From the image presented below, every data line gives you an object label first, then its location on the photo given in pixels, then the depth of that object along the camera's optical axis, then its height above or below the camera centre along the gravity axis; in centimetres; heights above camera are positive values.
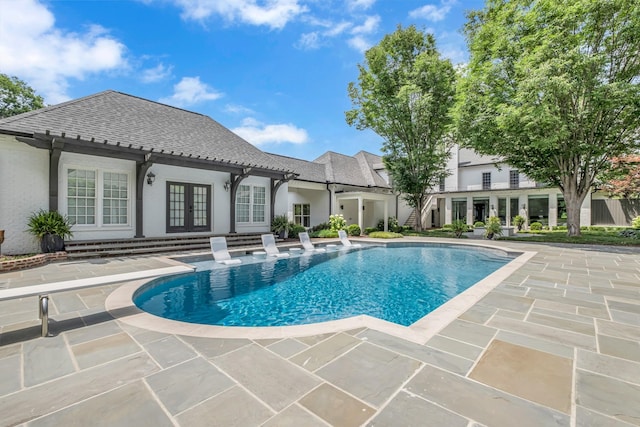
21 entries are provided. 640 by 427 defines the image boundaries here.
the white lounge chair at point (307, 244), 1216 -142
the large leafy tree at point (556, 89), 1143 +533
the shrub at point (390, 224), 2098 -93
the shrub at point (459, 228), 1720 -99
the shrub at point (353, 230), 1768 -117
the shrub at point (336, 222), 1706 -68
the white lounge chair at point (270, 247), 1070 -138
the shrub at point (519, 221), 2320 -75
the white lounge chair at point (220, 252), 916 -134
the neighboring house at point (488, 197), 2270 +127
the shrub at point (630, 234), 1463 -116
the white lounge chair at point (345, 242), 1395 -153
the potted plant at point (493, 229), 1628 -99
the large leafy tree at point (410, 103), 1797 +717
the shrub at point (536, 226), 2217 -112
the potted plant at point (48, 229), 815 -54
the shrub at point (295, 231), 1532 -106
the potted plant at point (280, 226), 1459 -76
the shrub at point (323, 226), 1770 -93
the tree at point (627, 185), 1862 +186
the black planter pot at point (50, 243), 823 -95
